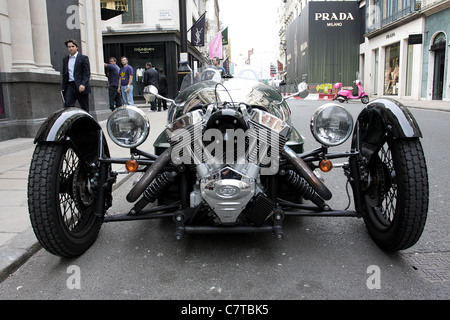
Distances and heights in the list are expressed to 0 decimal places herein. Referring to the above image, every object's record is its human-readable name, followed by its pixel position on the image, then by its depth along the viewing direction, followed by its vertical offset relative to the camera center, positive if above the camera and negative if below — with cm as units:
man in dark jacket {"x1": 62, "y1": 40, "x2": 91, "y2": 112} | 716 +42
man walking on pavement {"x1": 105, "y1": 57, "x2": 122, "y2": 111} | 1221 +50
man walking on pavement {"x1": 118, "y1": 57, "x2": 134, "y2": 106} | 1287 +55
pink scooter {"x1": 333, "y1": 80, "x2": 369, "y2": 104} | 2110 -15
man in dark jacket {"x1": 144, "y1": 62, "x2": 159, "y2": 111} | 1452 +78
